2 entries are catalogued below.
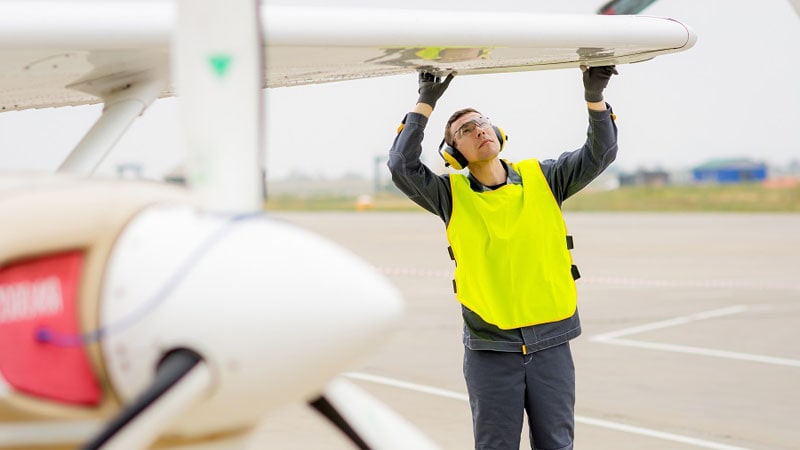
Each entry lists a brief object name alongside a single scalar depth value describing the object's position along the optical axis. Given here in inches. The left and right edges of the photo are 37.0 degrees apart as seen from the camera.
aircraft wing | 155.7
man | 184.7
